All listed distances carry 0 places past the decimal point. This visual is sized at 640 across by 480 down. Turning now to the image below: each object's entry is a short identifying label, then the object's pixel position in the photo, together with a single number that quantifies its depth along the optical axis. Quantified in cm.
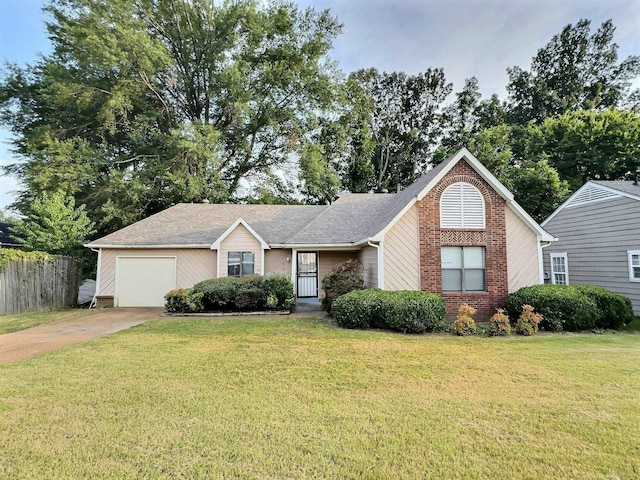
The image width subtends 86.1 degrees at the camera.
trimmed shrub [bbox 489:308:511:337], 916
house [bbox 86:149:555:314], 1112
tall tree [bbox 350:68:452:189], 3388
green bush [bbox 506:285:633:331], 968
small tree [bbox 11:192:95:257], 1525
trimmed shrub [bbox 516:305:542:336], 924
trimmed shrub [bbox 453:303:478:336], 920
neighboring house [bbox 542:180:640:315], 1195
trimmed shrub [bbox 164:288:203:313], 1255
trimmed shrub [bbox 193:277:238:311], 1269
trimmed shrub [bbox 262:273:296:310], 1297
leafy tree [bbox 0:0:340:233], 2030
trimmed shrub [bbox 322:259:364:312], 1214
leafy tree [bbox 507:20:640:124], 3322
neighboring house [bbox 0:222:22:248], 2246
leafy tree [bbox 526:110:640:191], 2300
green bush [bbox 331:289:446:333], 940
